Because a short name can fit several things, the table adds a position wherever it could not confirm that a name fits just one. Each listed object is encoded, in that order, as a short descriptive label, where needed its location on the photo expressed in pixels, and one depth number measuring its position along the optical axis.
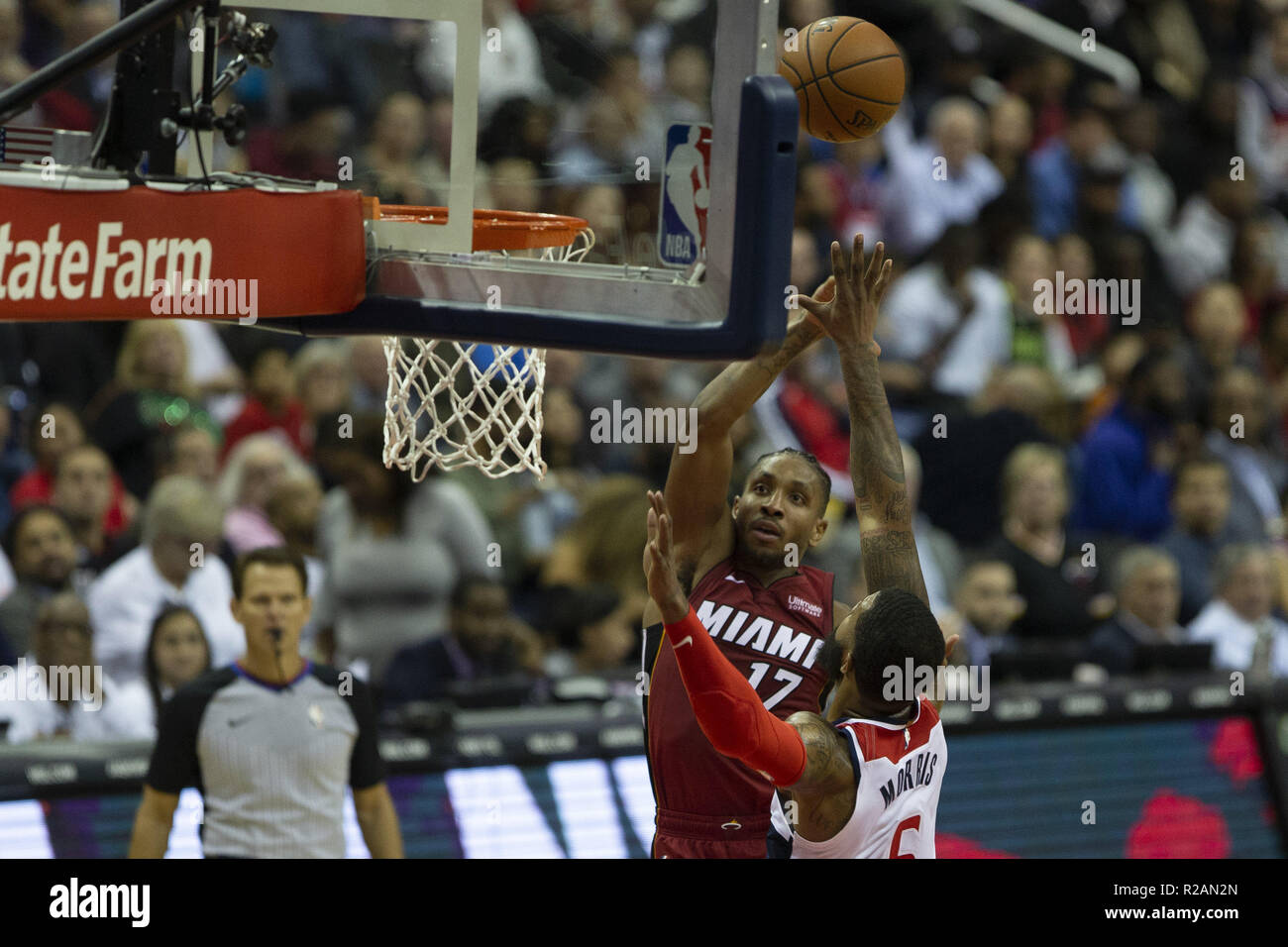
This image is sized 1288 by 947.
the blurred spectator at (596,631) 15.15
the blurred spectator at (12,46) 15.70
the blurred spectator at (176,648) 13.12
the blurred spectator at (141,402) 15.55
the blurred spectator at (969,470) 18.08
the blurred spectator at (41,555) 13.81
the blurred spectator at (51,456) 15.02
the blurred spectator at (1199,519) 18.28
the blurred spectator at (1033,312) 20.72
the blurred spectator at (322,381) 16.48
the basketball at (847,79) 9.68
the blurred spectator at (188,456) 15.23
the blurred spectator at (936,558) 16.94
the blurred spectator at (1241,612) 17.09
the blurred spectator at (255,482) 15.33
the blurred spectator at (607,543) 15.60
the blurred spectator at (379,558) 14.59
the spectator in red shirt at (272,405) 16.58
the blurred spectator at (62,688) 12.88
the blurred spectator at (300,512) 15.05
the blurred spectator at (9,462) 15.20
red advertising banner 7.82
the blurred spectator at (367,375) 16.50
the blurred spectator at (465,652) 14.25
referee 11.91
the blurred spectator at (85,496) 14.54
